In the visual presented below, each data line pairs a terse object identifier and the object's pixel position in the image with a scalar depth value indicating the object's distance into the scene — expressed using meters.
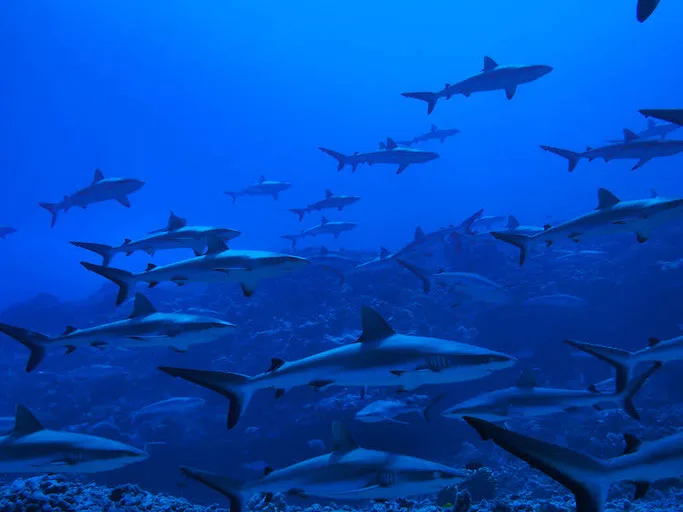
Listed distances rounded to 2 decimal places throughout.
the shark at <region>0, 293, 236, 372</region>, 5.80
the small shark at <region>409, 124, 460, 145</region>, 29.87
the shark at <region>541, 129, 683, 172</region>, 9.41
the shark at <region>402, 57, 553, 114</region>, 10.87
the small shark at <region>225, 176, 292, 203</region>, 24.59
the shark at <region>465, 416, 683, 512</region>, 2.11
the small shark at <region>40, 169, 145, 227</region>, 12.49
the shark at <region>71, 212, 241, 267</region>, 8.16
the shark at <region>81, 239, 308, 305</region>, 6.18
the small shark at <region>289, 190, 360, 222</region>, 19.73
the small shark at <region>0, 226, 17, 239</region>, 23.91
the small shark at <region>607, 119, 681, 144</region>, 22.59
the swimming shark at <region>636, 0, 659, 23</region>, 4.33
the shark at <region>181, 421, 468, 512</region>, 4.16
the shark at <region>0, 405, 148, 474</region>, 4.71
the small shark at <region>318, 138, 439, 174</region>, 14.76
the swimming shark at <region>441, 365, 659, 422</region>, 6.10
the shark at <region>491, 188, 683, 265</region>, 5.73
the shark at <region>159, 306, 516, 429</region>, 4.30
